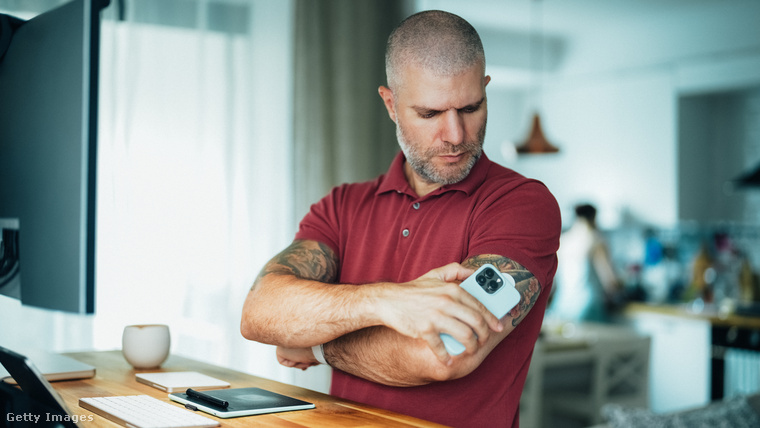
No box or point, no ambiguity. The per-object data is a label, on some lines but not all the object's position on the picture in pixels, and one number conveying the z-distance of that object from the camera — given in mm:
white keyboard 1046
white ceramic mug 1606
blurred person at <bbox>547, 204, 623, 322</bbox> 5496
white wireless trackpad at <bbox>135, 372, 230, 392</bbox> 1342
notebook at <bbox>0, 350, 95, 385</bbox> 1402
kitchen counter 4680
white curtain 2768
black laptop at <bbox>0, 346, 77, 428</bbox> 971
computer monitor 964
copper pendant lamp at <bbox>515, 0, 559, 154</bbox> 4430
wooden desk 1117
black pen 1153
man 1231
